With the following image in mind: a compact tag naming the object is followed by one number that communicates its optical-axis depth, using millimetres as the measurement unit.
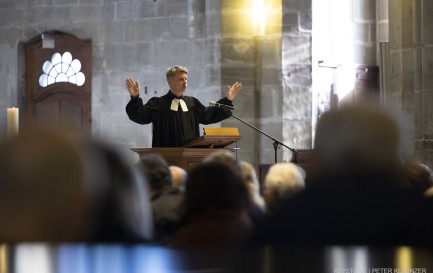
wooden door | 21767
